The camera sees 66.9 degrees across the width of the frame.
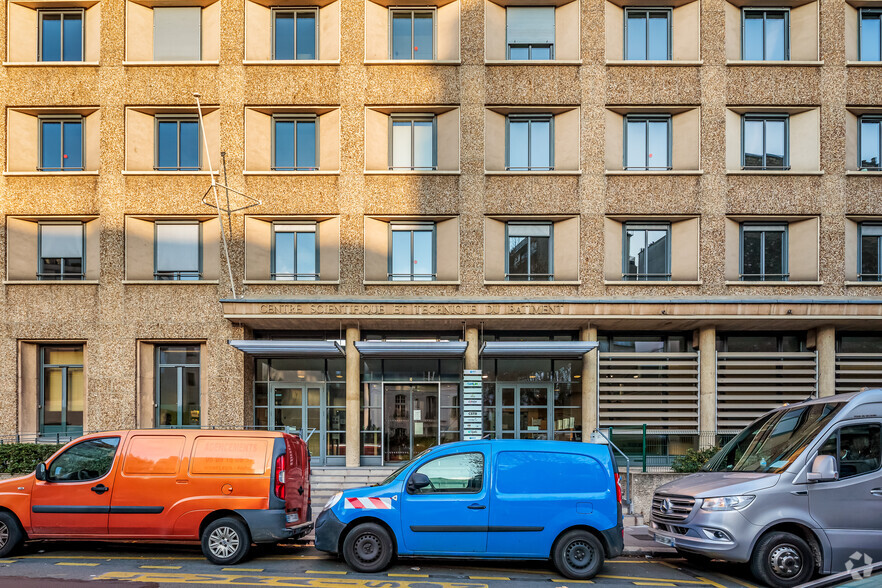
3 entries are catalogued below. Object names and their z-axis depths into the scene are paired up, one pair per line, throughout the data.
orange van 9.58
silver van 8.65
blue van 9.08
